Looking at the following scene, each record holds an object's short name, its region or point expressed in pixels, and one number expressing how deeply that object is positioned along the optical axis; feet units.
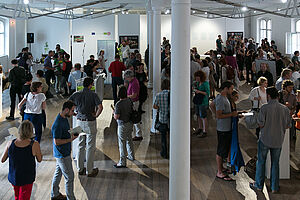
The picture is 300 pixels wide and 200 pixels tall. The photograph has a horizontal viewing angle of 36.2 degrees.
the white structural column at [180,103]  18.19
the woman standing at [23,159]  18.52
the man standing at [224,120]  24.47
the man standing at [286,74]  31.22
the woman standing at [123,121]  26.58
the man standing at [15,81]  39.68
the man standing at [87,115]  25.34
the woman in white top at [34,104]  28.84
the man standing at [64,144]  20.72
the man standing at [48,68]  53.93
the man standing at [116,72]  45.60
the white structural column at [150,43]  50.41
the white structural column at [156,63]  35.88
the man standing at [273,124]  22.39
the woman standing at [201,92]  33.14
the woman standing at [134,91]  32.04
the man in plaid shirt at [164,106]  28.17
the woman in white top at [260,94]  29.84
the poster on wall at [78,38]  77.41
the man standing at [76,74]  43.29
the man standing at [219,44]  83.87
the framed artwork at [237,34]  105.91
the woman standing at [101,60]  56.03
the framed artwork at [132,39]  82.29
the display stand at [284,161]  25.14
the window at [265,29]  87.61
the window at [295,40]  72.79
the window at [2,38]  75.77
